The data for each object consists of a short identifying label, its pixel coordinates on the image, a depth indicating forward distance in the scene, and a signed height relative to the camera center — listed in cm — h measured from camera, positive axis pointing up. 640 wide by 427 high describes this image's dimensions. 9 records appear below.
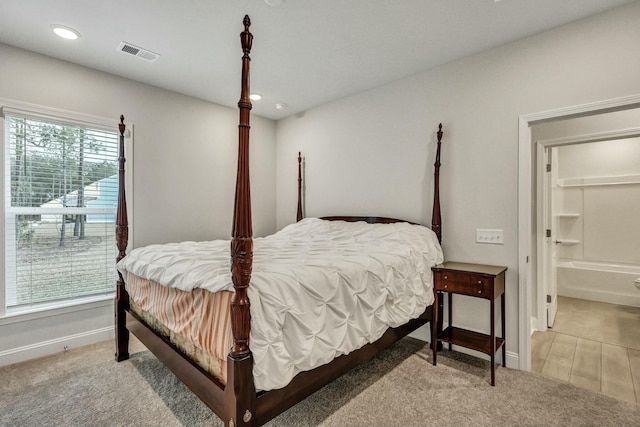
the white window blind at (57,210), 261 +2
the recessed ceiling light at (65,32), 229 +139
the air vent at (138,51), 255 +139
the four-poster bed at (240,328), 130 -68
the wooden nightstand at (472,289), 221 -57
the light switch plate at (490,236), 255 -18
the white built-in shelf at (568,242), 449 -40
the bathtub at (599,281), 399 -92
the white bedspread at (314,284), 140 -40
